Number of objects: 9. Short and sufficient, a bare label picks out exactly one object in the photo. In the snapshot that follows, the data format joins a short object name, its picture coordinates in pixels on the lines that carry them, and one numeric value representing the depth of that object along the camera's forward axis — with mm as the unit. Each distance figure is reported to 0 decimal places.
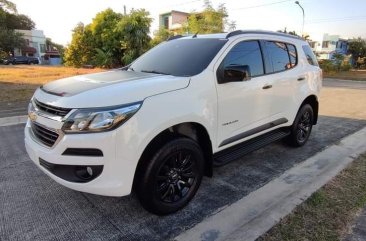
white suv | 2592
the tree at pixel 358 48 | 52500
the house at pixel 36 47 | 65300
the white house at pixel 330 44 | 59625
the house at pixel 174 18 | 45278
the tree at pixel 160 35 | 27347
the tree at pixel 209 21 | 25500
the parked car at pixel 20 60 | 43262
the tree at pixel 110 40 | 25719
